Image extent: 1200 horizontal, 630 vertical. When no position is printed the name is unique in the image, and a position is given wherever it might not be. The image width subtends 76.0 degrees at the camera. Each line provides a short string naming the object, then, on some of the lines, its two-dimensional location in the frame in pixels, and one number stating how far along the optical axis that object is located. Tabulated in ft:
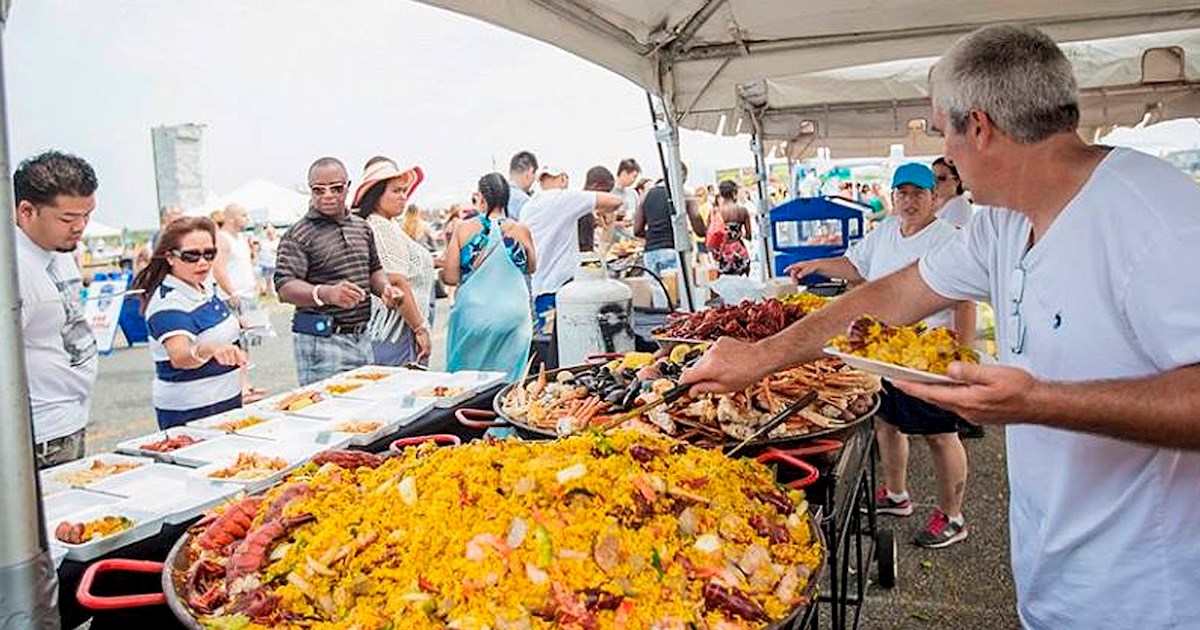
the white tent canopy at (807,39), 11.21
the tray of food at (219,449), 7.11
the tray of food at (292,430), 7.58
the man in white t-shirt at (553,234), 17.99
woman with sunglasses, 10.58
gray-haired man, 4.08
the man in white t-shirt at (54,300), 8.98
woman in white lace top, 14.05
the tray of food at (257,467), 6.26
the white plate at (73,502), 5.87
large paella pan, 3.63
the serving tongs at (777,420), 5.91
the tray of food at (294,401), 8.92
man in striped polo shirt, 12.55
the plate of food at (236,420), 8.20
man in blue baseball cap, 12.51
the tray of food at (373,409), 8.13
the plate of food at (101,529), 5.00
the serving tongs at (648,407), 6.15
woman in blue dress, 14.76
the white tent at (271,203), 59.06
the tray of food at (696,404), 6.48
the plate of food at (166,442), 7.36
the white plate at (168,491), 5.70
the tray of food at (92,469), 6.65
